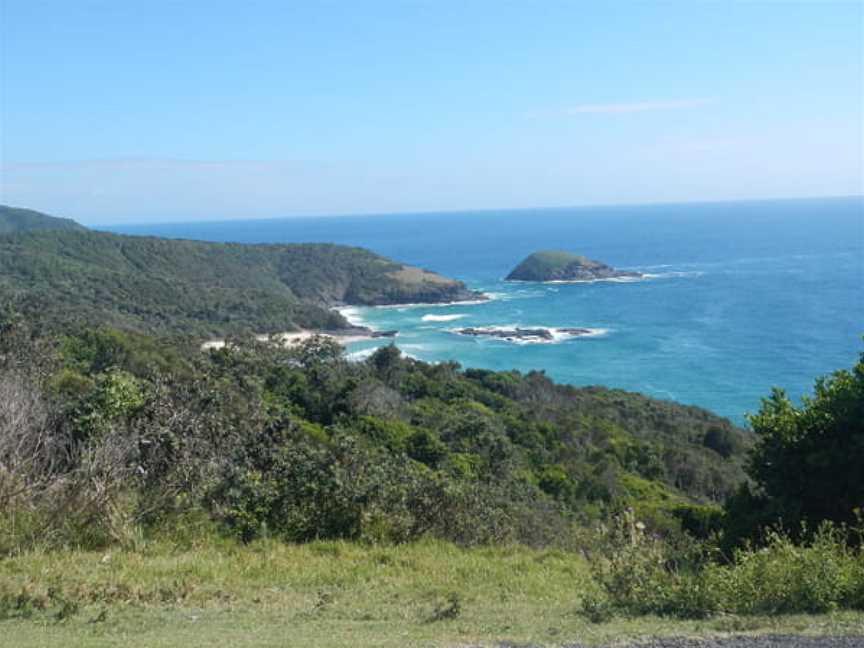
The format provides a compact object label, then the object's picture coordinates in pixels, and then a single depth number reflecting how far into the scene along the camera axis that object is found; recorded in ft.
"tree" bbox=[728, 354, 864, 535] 30.07
